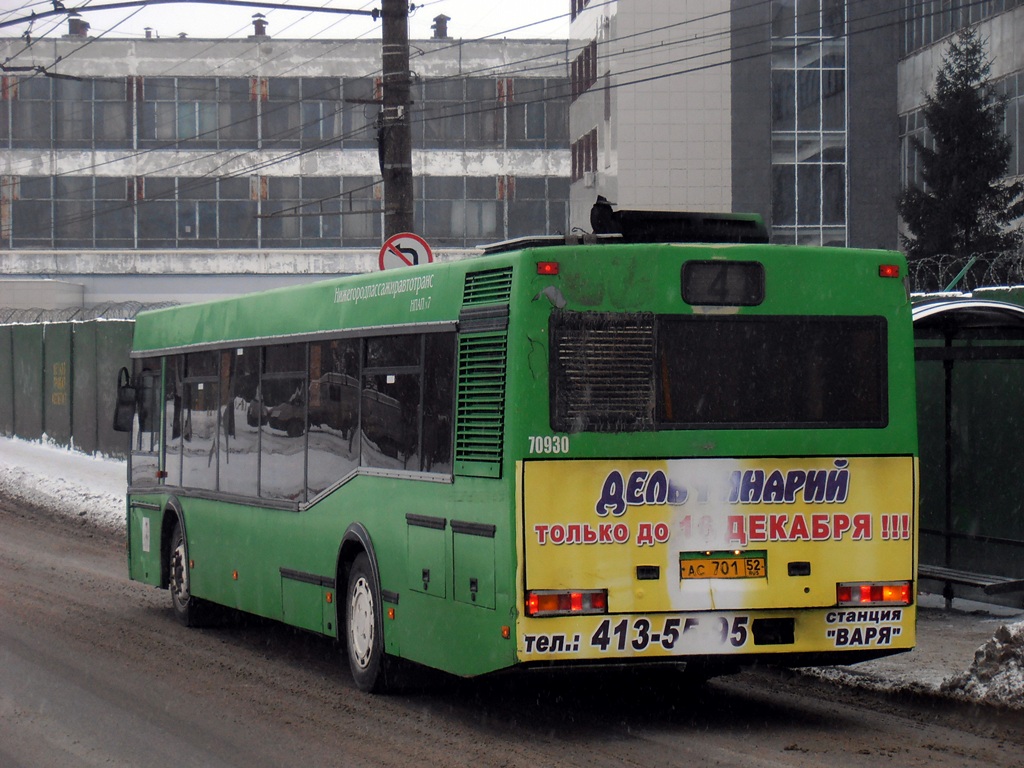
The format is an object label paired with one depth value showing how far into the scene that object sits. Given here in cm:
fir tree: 4900
